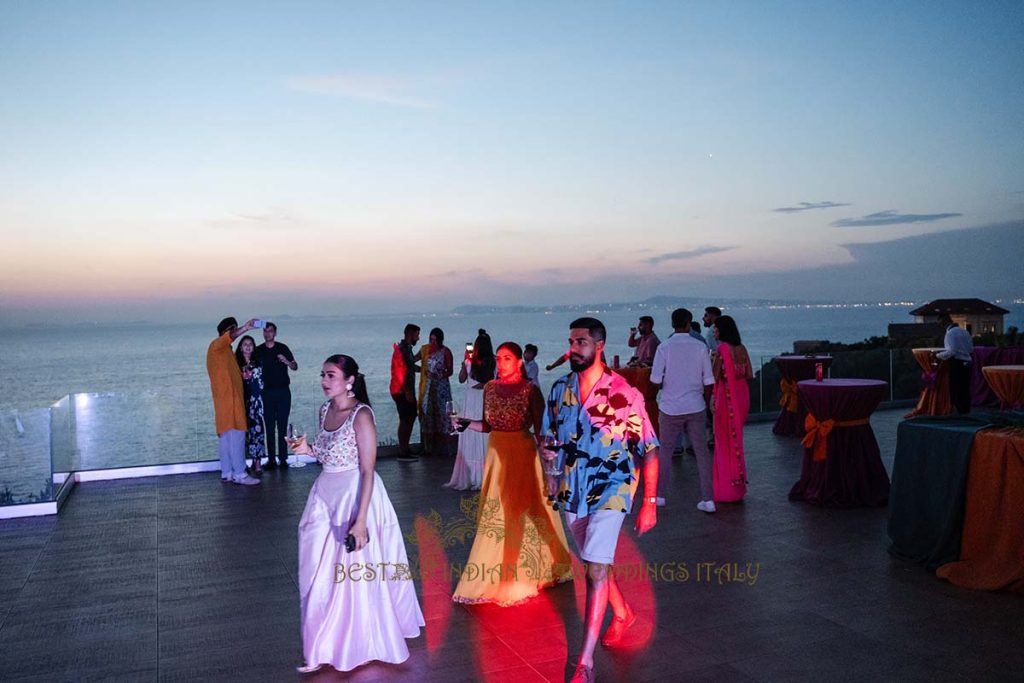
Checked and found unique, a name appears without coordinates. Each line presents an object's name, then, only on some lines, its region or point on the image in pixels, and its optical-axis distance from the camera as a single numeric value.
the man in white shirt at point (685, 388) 7.68
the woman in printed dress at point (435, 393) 11.53
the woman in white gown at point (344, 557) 4.47
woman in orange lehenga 5.54
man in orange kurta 9.92
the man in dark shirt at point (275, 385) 10.63
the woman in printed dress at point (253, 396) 10.61
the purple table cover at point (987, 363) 14.57
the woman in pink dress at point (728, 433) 8.09
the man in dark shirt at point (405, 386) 11.48
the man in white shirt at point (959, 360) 12.48
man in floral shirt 4.29
